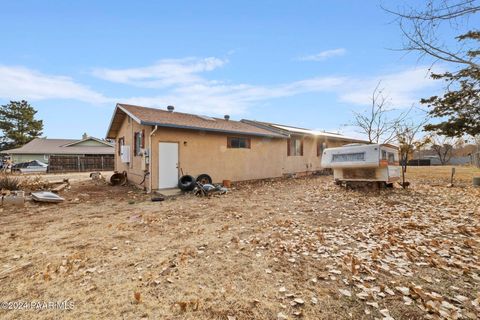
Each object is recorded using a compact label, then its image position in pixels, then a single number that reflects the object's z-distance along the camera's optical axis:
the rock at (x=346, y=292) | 2.48
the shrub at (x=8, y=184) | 8.96
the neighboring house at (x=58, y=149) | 26.39
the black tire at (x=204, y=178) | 10.46
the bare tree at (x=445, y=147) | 37.14
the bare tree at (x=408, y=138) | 14.13
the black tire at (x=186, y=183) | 9.60
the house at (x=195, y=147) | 9.80
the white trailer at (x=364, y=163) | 8.48
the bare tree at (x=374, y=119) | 14.74
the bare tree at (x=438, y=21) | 3.04
